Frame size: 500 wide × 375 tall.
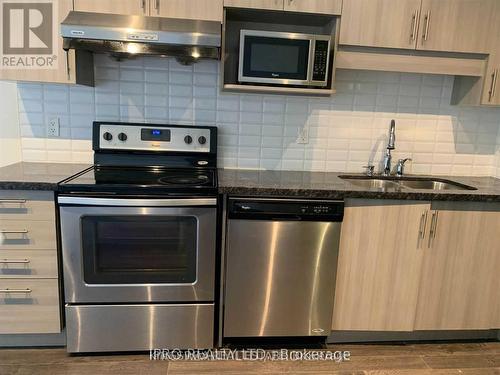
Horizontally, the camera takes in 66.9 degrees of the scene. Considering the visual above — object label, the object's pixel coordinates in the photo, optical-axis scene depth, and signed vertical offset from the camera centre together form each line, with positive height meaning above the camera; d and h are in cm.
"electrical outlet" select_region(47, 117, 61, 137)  235 -7
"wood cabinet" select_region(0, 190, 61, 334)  184 -74
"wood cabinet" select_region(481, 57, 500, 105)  218 +32
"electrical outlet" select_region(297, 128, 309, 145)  250 -5
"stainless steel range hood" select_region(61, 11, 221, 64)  181 +40
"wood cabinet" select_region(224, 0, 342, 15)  202 +65
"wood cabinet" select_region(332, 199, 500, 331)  200 -72
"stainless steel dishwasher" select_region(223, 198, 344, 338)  192 -72
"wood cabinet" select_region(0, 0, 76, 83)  200 +22
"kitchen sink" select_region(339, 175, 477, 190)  245 -32
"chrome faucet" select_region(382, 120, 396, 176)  245 -11
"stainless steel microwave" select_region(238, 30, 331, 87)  203 +37
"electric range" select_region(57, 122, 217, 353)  183 -70
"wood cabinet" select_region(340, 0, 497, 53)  208 +60
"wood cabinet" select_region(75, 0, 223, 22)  197 +58
